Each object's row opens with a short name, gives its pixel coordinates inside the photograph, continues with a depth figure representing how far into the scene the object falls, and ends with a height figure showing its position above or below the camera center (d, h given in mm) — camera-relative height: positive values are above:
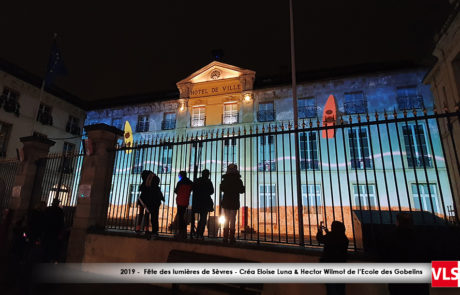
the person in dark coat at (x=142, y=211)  5553 -200
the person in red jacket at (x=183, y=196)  5484 +189
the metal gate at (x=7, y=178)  8906 +928
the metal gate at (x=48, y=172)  7206 +712
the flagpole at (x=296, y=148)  4395 +1337
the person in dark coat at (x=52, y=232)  5293 -686
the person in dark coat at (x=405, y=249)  2818 -530
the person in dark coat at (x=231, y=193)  5113 +257
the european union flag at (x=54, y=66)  13594 +8114
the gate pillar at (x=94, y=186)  5754 +439
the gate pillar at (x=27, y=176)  7793 +886
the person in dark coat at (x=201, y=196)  5574 +194
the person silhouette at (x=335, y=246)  3404 -596
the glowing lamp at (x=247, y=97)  16625 +7747
